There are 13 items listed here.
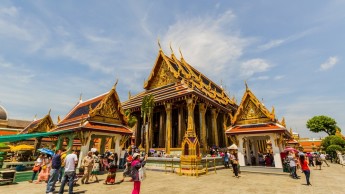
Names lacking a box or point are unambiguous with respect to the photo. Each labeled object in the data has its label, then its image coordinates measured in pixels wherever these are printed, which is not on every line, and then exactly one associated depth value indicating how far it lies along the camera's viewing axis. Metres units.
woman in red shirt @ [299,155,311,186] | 8.11
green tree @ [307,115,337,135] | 41.31
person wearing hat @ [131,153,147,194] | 4.93
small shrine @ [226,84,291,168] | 11.87
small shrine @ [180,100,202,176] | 11.03
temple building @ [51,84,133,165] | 11.15
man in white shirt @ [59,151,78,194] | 6.06
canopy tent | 8.66
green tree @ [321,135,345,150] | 29.16
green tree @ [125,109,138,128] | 21.56
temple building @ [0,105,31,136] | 34.12
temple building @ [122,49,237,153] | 18.23
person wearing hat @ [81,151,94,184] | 8.00
